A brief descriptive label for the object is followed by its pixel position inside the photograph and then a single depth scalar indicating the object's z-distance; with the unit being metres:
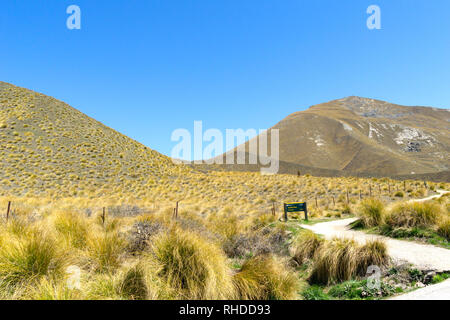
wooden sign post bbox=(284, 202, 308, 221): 16.54
